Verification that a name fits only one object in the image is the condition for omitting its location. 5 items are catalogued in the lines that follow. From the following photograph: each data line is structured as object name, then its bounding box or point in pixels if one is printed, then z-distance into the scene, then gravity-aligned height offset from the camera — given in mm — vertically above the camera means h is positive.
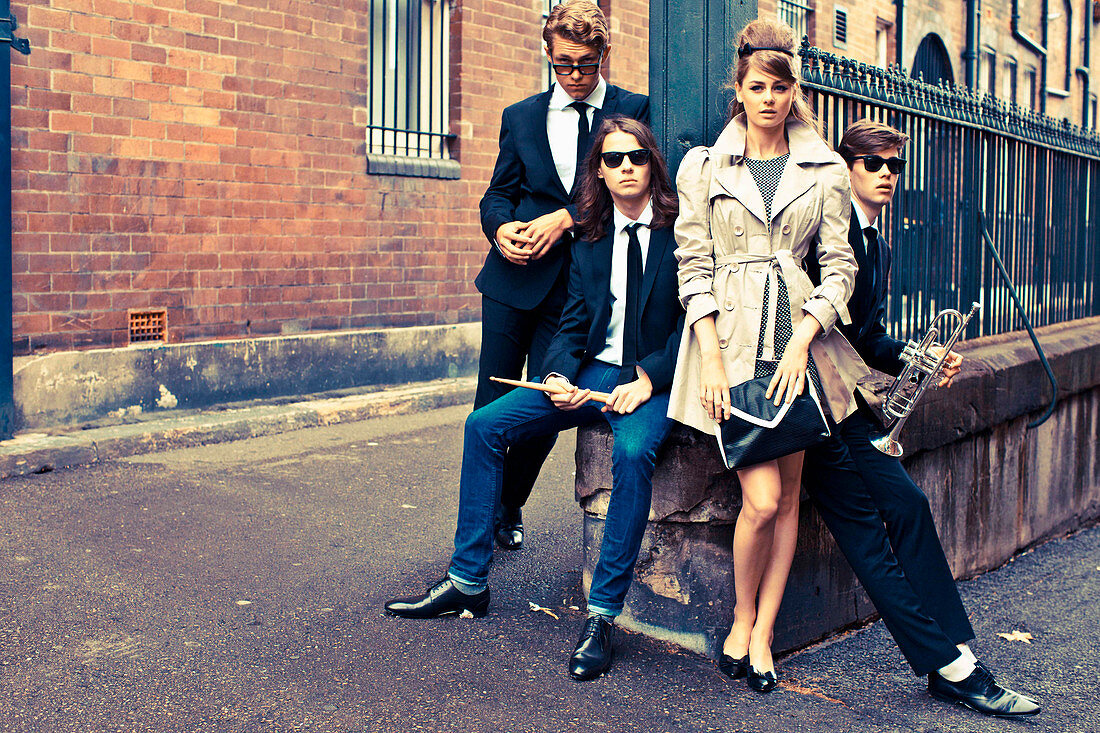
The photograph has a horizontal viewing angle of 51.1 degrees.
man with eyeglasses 3988 +418
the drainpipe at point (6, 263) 6426 +251
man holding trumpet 3326 -655
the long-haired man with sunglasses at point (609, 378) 3465 -217
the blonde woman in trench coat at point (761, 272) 3258 +108
